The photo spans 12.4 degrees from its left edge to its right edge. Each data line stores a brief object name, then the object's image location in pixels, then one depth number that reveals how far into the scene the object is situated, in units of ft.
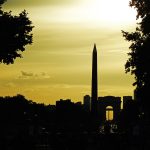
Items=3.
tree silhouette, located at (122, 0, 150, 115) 149.18
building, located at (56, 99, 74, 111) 495.12
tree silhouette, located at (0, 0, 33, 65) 132.26
